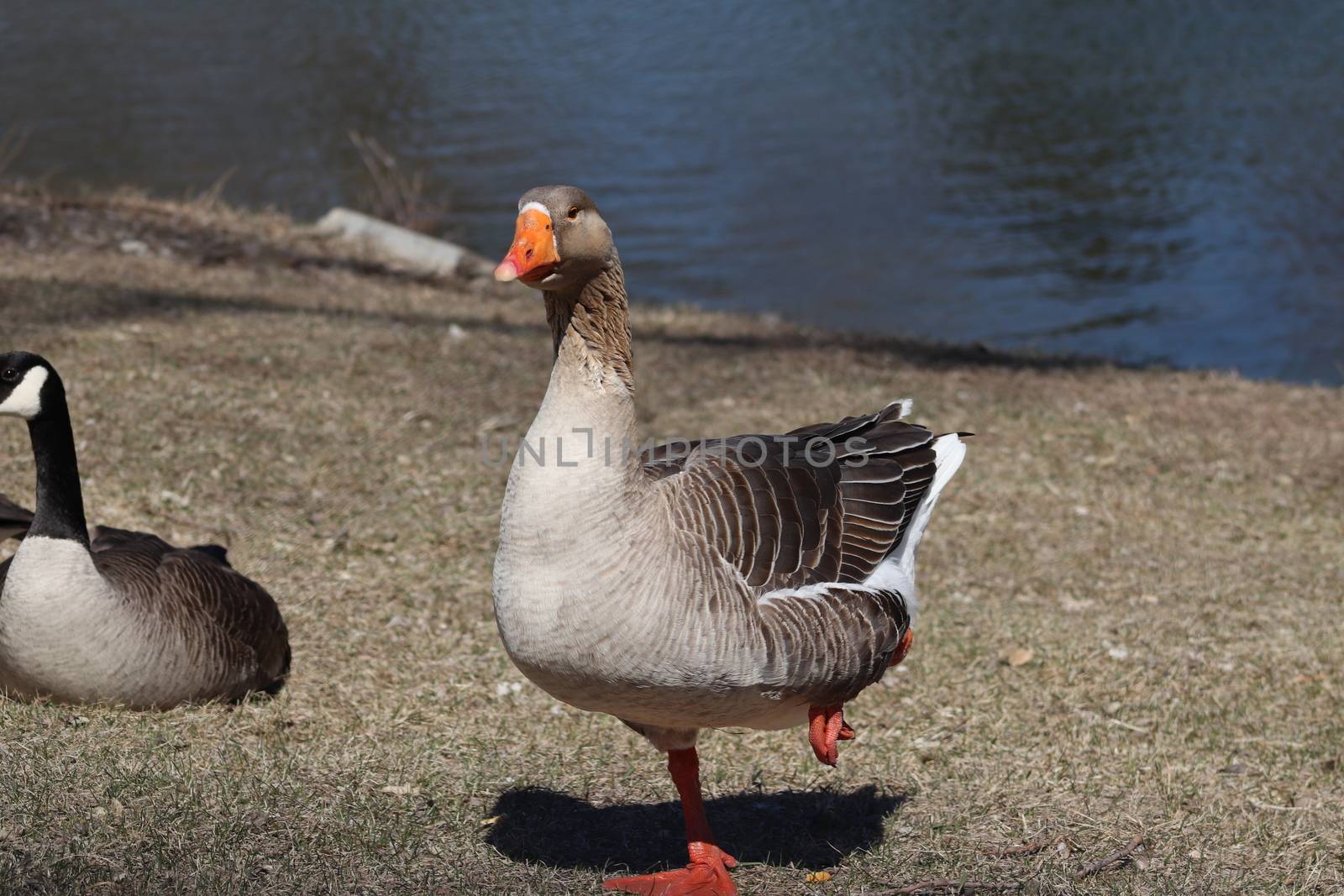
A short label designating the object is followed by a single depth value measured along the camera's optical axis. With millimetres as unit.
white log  10938
